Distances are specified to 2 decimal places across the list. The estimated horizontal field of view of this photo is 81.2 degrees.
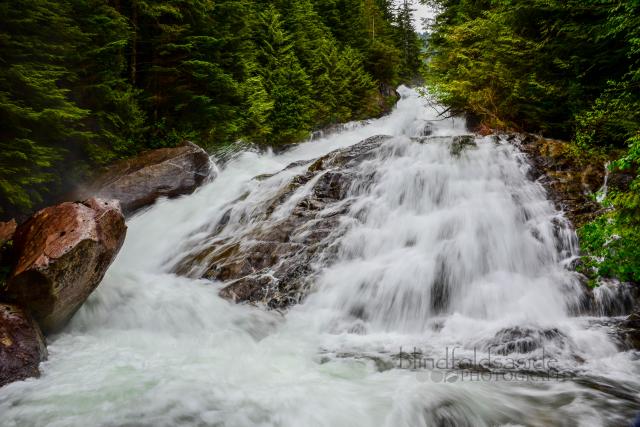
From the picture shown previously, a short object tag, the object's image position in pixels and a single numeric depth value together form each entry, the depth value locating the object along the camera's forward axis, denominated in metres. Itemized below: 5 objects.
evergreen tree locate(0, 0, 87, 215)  6.44
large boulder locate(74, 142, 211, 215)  9.38
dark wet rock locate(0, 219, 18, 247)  5.04
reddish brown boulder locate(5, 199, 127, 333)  4.33
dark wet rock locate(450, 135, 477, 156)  8.52
